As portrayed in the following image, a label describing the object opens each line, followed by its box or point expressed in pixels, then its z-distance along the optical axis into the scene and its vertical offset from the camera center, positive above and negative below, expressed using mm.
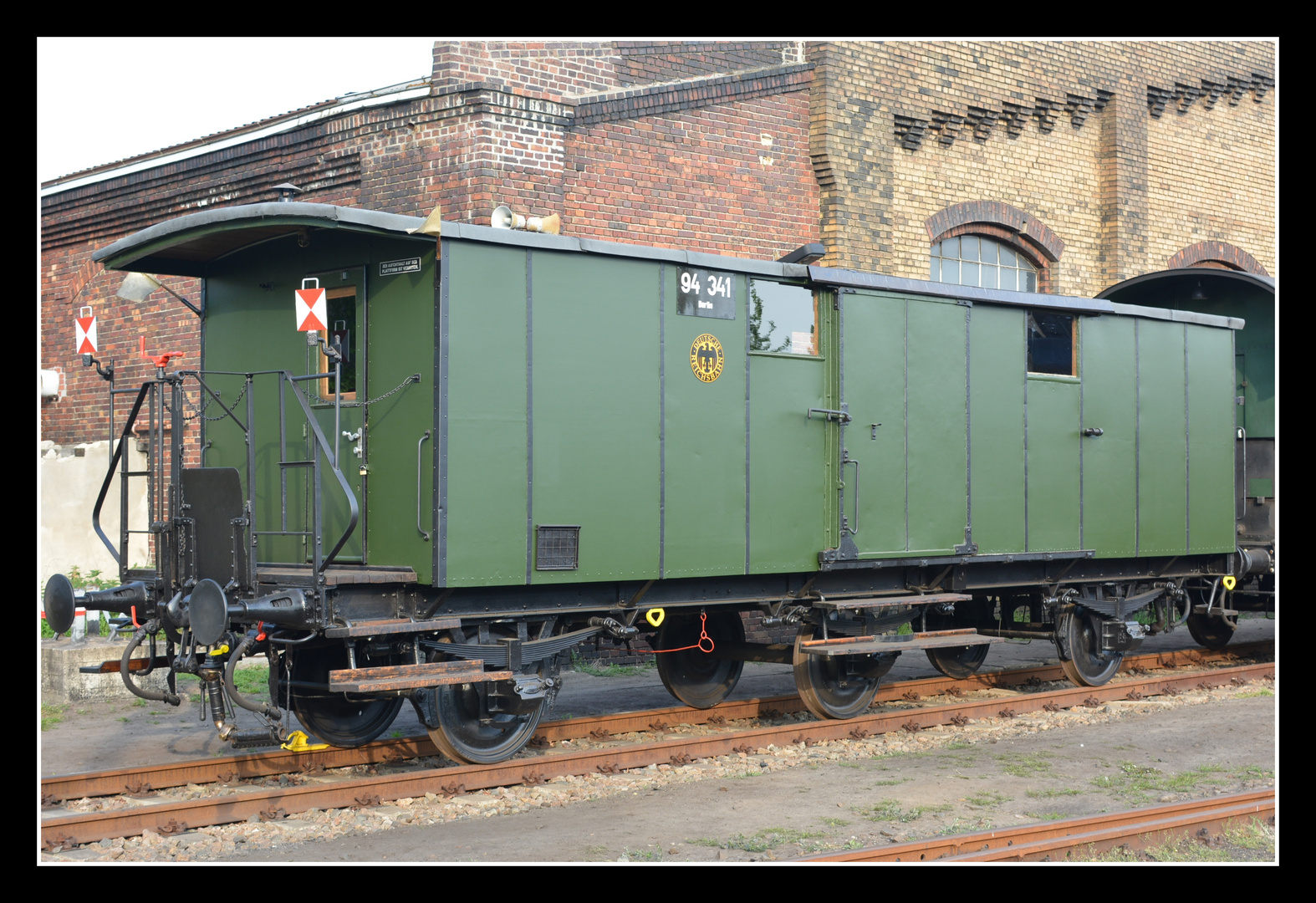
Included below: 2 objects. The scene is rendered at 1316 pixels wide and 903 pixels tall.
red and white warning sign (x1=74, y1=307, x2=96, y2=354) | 10641 +1275
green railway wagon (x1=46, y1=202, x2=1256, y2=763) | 7836 +73
